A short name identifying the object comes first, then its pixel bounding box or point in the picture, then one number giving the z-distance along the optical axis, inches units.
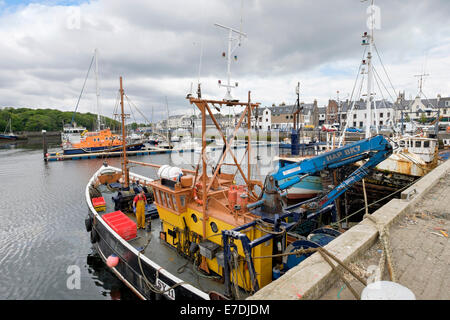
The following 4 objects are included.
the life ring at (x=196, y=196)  331.7
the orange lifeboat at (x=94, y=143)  2149.6
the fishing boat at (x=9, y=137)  3693.4
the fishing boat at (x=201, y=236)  270.7
